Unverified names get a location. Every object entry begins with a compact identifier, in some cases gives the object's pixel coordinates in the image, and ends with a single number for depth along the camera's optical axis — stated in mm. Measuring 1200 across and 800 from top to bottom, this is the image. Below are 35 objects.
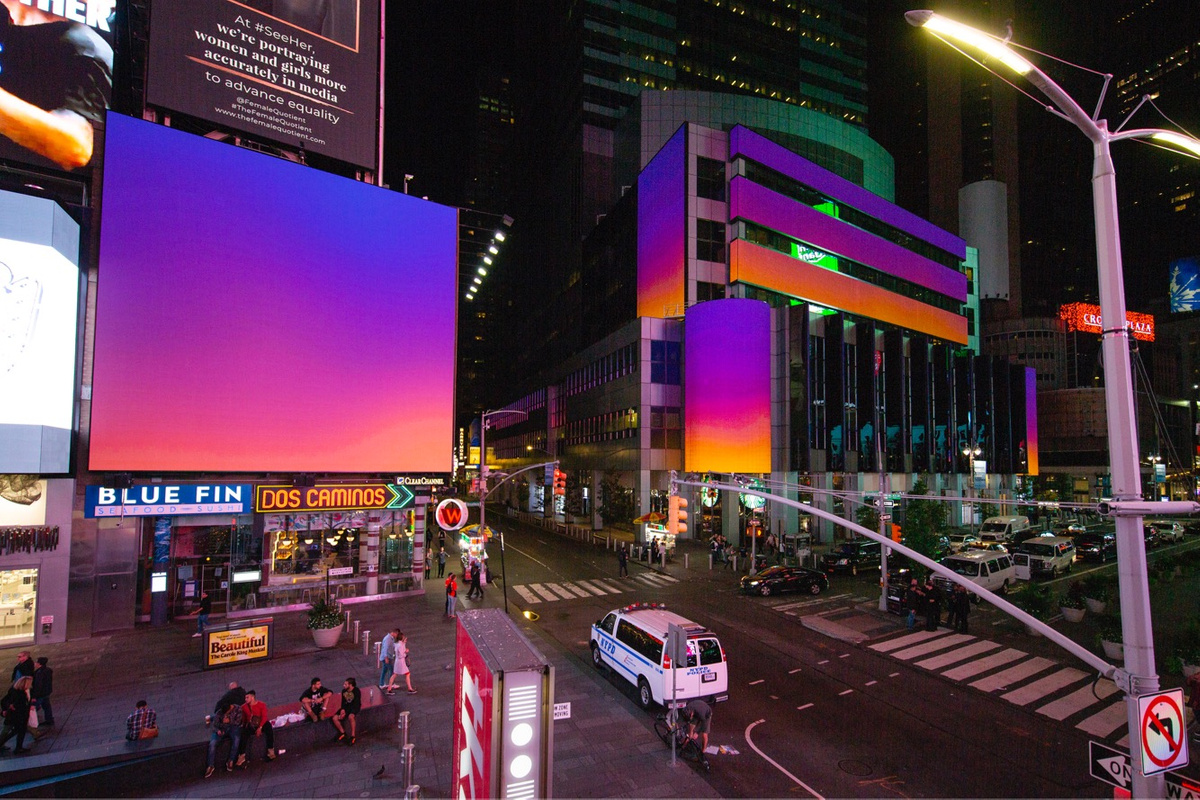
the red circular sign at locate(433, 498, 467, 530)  20086
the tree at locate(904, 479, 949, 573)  32688
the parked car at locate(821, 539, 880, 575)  33500
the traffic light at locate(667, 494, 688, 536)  17859
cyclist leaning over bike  12359
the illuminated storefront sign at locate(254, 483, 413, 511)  23844
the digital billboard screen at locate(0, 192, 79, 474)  18938
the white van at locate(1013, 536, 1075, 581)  32000
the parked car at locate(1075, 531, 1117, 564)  37344
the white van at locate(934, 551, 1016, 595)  26891
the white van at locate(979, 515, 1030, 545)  40375
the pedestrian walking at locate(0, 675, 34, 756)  12586
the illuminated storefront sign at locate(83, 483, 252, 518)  20797
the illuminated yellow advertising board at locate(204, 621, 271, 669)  17672
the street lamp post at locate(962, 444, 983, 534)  58750
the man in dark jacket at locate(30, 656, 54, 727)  13352
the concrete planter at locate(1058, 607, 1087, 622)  23297
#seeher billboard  23000
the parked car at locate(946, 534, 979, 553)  34812
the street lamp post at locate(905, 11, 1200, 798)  6246
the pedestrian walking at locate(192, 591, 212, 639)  20755
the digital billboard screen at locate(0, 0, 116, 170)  20594
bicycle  12195
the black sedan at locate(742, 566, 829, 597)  27984
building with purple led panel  45656
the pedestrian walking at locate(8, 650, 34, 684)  13273
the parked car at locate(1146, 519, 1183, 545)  45562
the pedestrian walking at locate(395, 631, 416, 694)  15992
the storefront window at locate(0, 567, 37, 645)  19875
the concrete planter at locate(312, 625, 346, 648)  19781
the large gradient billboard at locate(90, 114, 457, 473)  21859
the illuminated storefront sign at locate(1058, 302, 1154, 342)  91562
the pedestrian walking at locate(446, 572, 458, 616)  23891
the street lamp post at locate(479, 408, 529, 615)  25716
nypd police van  14078
